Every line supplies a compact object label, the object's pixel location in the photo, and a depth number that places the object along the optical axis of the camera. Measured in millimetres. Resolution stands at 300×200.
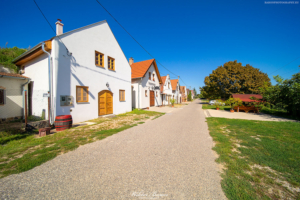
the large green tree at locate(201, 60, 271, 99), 26577
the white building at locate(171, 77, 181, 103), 36275
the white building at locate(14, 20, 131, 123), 7766
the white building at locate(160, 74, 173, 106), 26431
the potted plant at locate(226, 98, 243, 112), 16281
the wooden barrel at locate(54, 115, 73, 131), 6770
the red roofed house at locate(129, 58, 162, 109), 17716
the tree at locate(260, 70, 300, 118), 10773
